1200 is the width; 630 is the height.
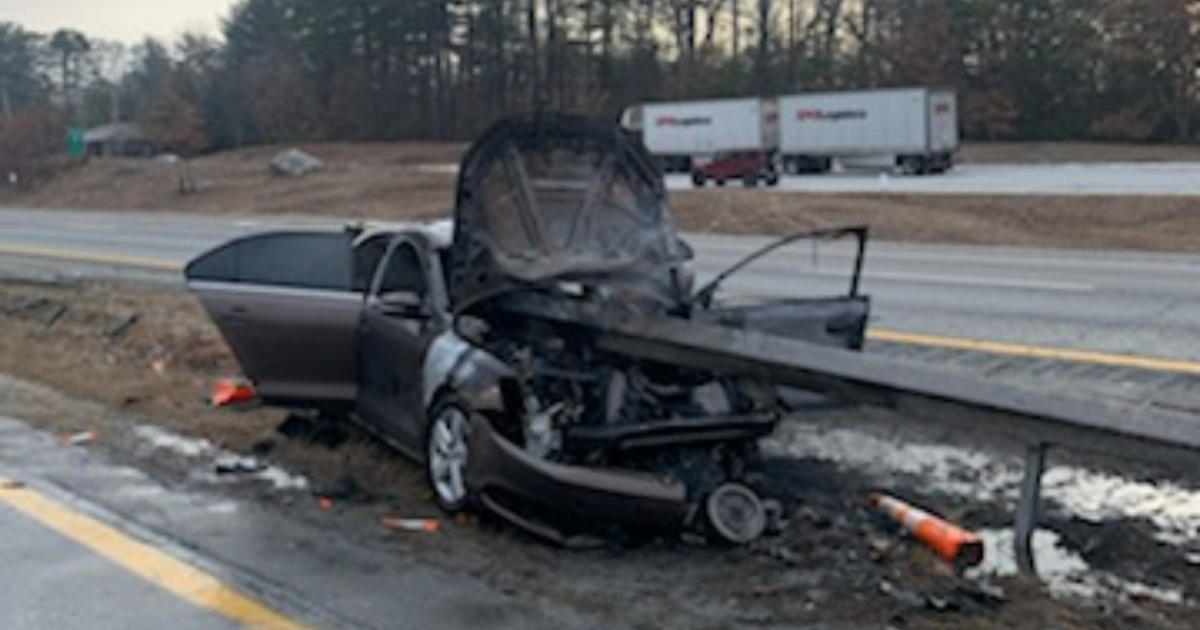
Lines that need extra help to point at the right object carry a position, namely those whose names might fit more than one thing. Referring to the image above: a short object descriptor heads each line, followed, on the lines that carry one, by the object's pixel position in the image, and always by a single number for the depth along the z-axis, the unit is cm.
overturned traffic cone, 570
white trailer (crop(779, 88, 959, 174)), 4809
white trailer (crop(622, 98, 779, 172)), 5206
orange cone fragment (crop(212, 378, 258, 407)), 967
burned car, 620
